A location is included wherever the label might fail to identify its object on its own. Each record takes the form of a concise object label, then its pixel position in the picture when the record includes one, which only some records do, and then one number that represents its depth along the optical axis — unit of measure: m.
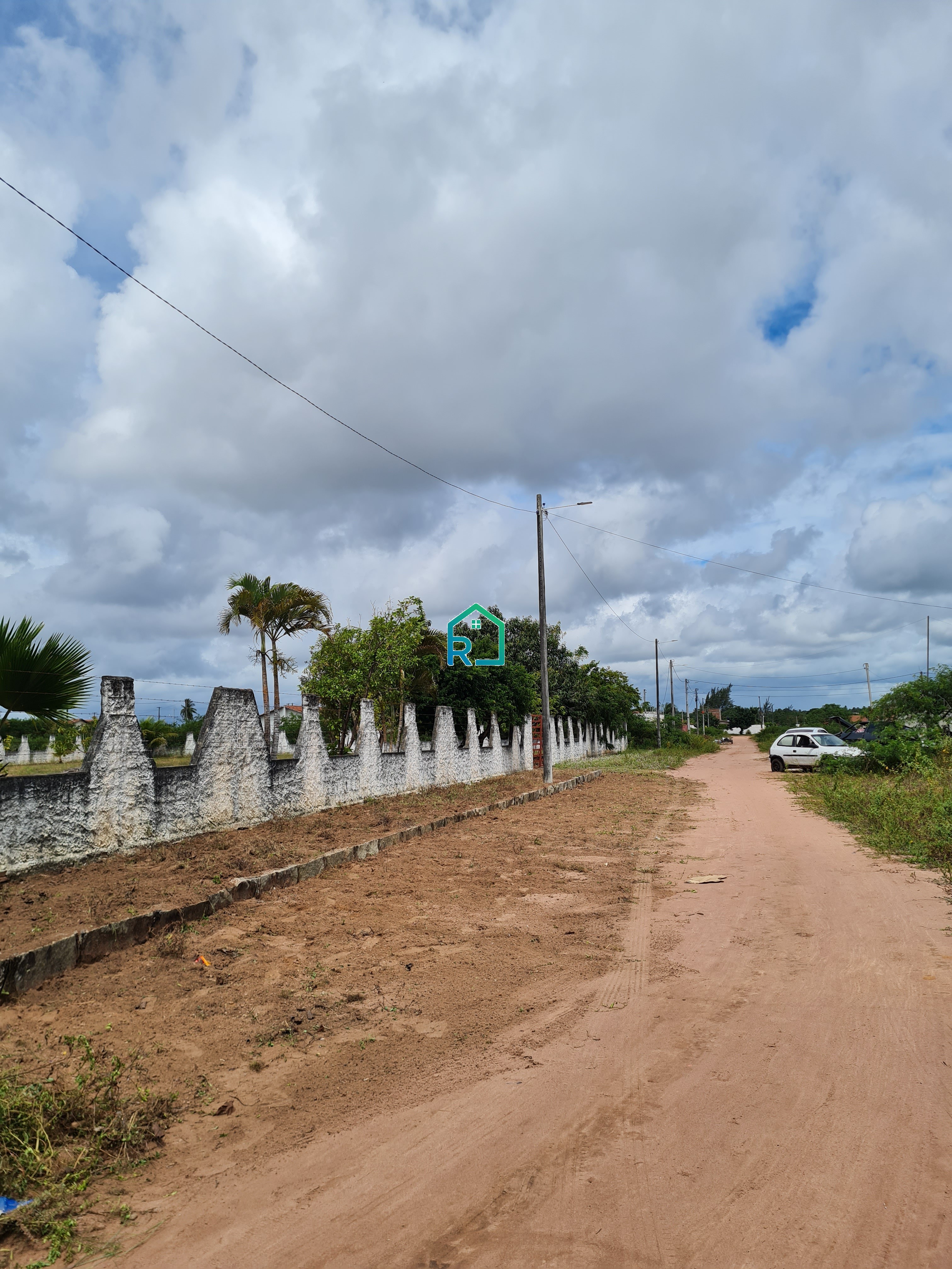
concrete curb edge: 4.98
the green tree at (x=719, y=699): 164.38
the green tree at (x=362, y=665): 18.70
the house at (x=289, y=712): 30.79
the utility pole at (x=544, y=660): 22.08
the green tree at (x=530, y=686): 26.22
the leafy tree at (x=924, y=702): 22.44
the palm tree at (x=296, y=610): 22.00
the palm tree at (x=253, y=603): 22.03
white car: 26.50
